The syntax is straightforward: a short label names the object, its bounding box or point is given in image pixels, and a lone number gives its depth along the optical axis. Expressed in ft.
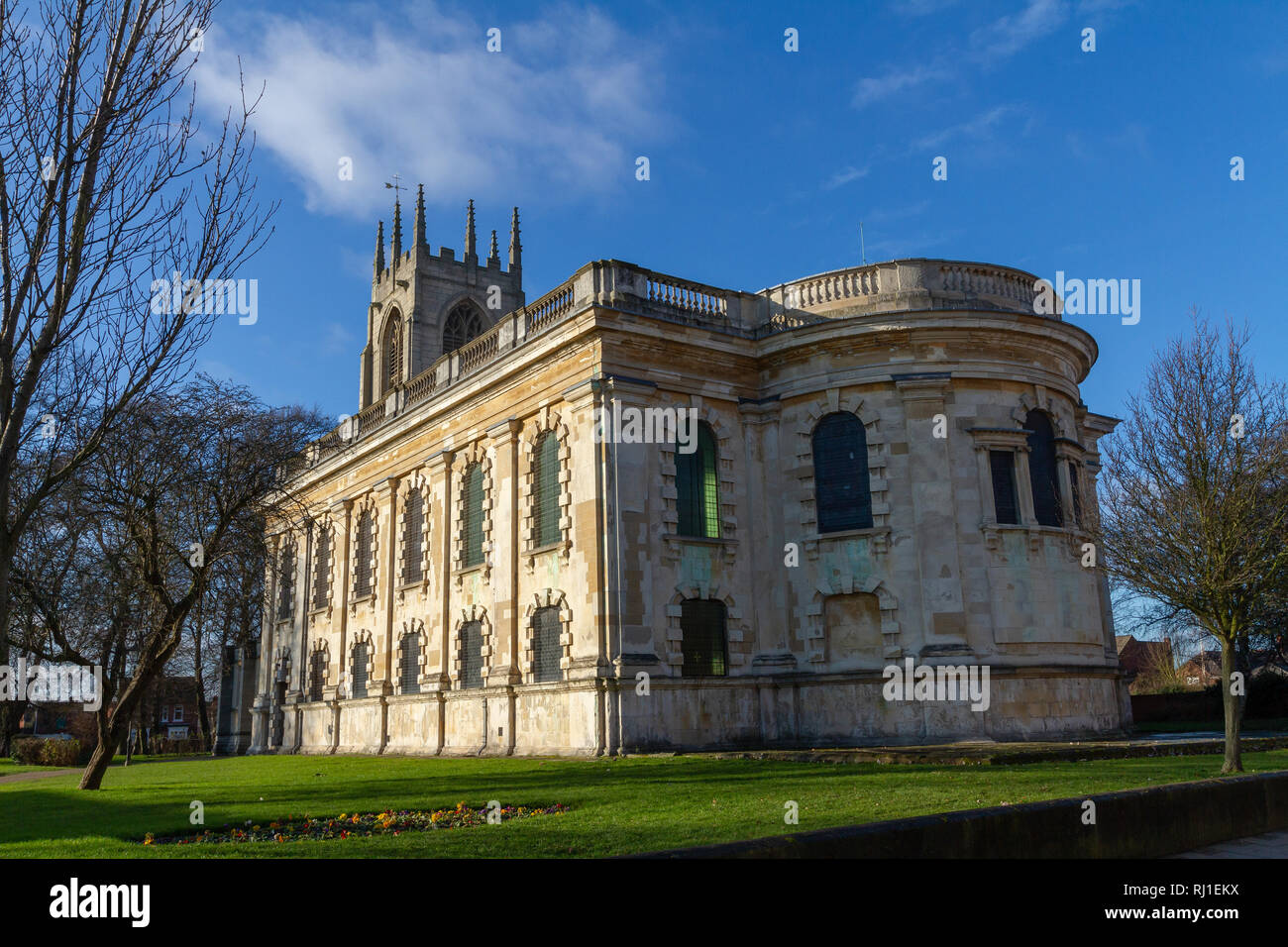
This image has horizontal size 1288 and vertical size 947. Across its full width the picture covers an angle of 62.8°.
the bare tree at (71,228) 28.60
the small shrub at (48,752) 140.56
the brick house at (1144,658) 228.02
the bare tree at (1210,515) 61.26
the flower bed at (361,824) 39.27
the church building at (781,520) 86.48
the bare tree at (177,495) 69.56
